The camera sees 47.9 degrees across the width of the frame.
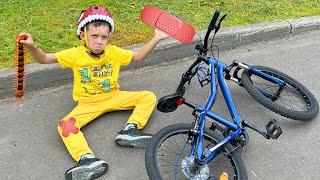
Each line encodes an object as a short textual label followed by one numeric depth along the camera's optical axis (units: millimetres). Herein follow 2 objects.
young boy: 2786
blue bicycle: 2552
